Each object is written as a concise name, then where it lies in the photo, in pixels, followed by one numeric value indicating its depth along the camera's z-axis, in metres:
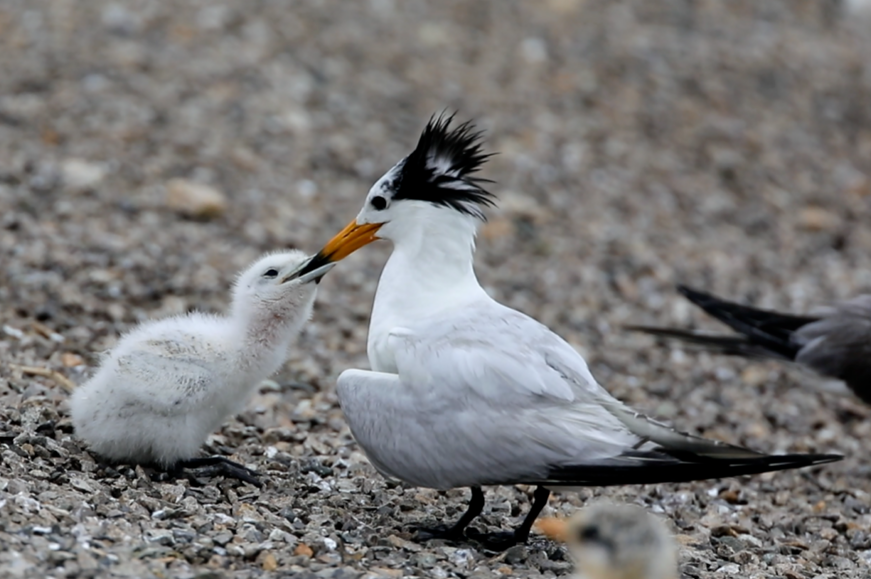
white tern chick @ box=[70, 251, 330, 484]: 8.97
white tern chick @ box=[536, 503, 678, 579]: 6.84
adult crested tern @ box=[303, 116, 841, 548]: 8.03
